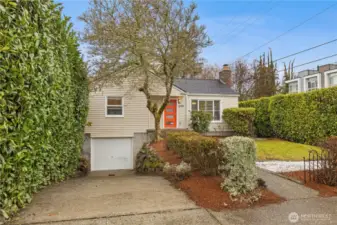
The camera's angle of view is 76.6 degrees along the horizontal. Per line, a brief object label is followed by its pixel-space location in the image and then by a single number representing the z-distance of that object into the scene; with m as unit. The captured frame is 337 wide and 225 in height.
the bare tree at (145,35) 8.61
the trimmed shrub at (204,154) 5.01
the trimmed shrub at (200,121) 14.27
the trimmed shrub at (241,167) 4.05
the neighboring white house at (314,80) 17.95
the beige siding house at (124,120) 13.44
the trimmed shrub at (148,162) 8.34
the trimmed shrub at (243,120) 13.89
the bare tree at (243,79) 28.21
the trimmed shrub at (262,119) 14.91
